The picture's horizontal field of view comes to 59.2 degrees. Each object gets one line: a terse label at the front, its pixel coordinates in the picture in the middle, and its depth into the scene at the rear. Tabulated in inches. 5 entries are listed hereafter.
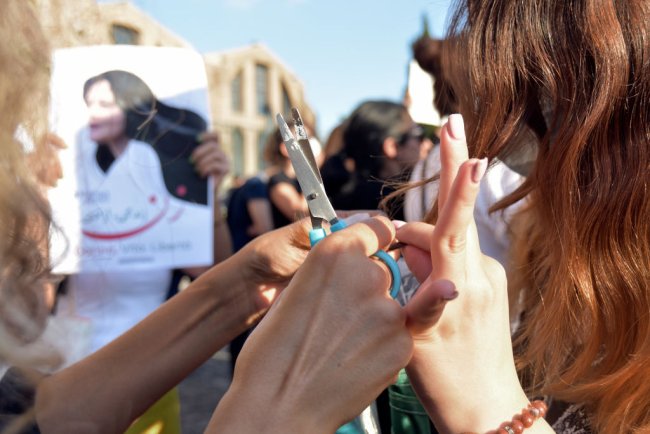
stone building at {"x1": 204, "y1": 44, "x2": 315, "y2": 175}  1082.1
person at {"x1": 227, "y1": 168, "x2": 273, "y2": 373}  119.3
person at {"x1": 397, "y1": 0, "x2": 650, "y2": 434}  35.3
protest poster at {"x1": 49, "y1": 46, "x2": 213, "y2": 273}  54.7
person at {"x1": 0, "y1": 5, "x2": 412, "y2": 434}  24.0
